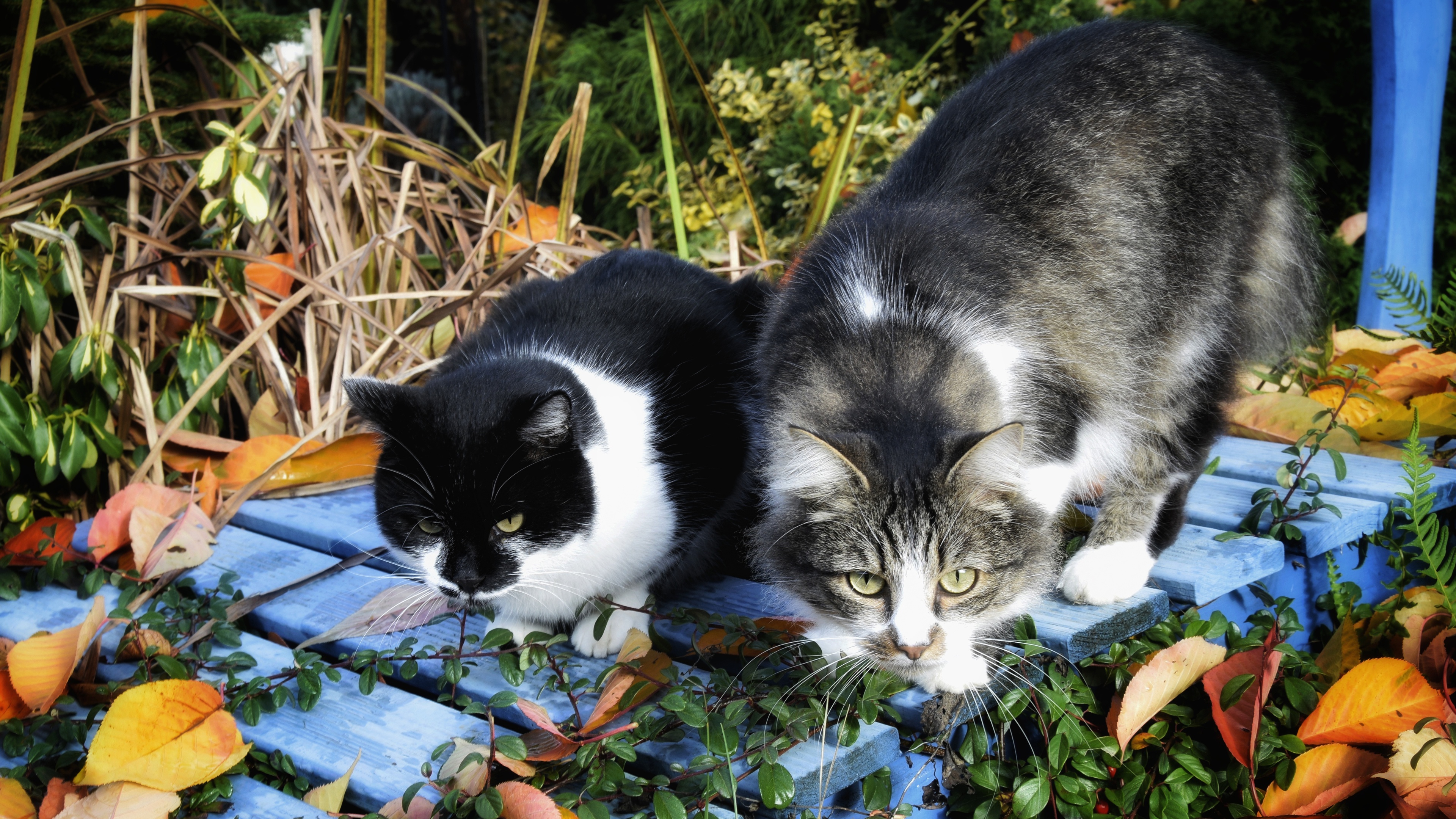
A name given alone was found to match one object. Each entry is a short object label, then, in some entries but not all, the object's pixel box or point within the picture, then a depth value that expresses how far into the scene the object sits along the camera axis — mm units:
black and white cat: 1146
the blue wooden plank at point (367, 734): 1065
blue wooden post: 1478
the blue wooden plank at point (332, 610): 1101
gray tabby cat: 1075
